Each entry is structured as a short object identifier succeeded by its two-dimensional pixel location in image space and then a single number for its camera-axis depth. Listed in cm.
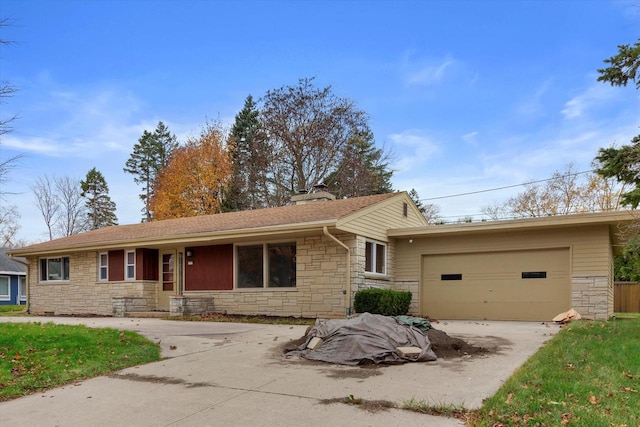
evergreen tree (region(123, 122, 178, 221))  4406
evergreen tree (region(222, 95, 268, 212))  2984
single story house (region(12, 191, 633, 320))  1273
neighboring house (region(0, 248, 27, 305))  3111
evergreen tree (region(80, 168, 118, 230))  4808
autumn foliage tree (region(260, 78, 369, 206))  2861
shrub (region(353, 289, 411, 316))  1256
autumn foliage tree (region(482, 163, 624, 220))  2911
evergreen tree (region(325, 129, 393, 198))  2853
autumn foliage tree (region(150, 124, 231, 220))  3089
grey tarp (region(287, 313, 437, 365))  673
